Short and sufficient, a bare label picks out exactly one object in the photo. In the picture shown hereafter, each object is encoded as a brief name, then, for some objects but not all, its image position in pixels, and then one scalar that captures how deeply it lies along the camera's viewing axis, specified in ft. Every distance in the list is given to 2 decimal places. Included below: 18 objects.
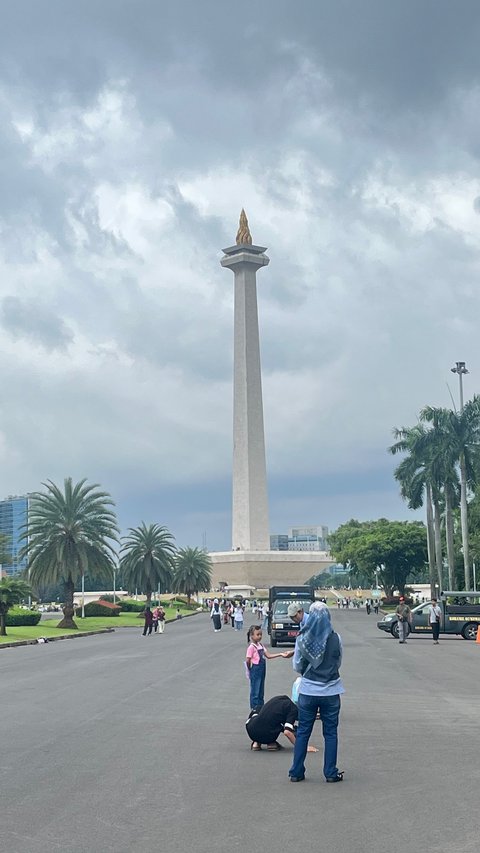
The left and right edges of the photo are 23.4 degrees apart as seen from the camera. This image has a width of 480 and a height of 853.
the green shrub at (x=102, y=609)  262.26
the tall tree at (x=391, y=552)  375.45
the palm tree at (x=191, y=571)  377.01
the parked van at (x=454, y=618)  141.49
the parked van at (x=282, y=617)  112.57
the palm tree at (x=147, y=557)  293.02
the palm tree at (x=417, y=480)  261.65
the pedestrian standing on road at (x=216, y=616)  173.89
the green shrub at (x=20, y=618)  192.65
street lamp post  228.84
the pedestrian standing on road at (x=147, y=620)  159.83
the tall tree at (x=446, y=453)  243.19
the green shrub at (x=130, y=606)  305.32
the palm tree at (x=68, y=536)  202.28
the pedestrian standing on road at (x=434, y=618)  125.80
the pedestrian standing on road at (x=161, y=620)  170.71
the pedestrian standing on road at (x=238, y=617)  186.39
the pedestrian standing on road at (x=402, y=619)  125.70
